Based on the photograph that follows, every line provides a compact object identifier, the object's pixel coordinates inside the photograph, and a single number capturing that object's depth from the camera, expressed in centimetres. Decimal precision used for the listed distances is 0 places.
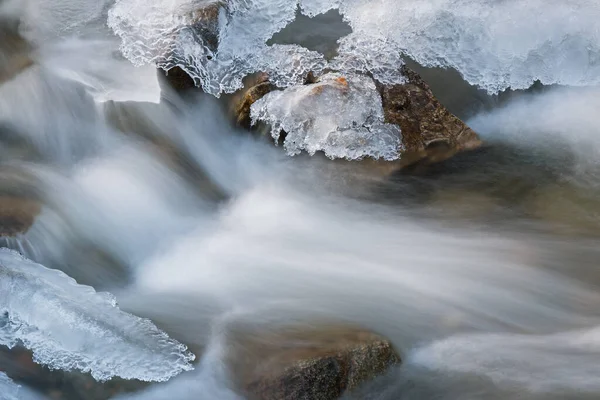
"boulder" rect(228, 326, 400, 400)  845
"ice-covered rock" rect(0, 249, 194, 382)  903
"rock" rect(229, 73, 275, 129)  1170
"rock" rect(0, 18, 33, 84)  1233
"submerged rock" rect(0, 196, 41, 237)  1019
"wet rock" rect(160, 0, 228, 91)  1194
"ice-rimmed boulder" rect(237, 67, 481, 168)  1124
